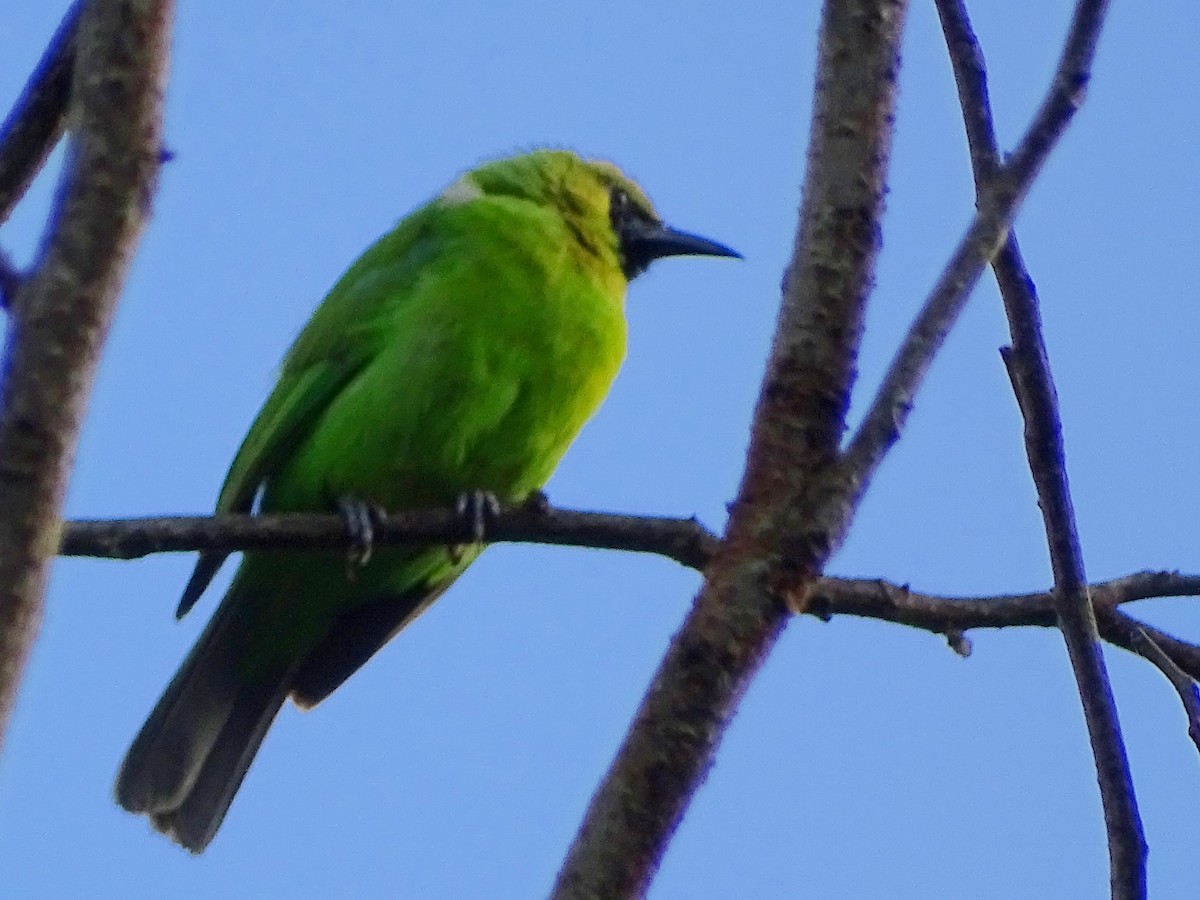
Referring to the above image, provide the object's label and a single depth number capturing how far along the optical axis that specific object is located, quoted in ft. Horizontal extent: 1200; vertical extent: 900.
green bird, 30.45
